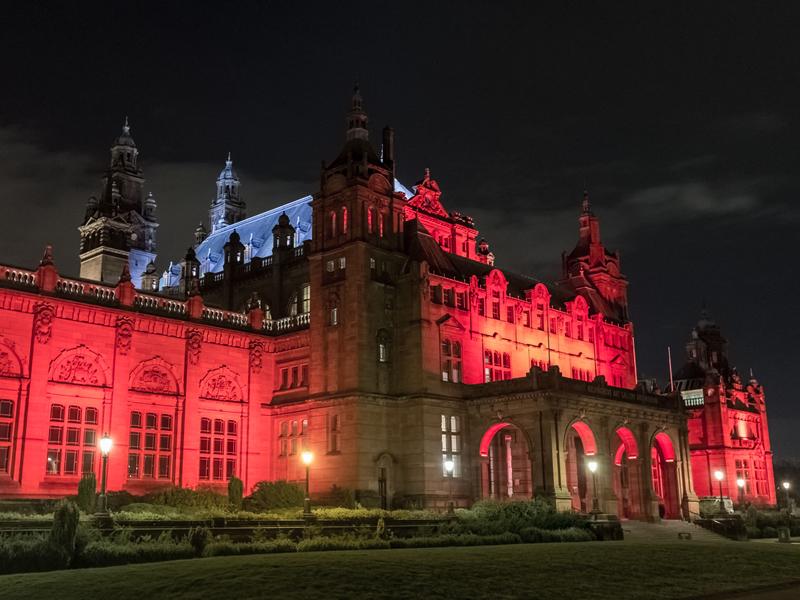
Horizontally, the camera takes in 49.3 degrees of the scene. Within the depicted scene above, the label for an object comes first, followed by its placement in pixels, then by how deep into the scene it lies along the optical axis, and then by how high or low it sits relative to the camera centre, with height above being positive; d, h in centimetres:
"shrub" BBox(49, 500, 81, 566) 2806 -102
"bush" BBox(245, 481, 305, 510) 5547 -29
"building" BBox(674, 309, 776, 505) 9488 +496
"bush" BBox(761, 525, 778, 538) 6031 -335
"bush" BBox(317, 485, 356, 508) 5644 -50
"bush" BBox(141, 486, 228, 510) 5272 -29
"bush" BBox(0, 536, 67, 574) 2695 -182
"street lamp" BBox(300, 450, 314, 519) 3928 +49
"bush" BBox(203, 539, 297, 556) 3197 -206
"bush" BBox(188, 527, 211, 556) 3244 -167
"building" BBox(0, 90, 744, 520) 5362 +704
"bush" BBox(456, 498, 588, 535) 4381 -161
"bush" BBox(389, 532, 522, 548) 3797 -231
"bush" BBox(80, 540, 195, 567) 2884 -195
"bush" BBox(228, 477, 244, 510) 5572 +8
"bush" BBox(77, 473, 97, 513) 4650 +11
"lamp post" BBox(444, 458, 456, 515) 5706 +135
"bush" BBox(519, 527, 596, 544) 4300 -241
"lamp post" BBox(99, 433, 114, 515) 3459 +176
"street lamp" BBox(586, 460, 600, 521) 5488 +12
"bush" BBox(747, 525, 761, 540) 5867 -333
